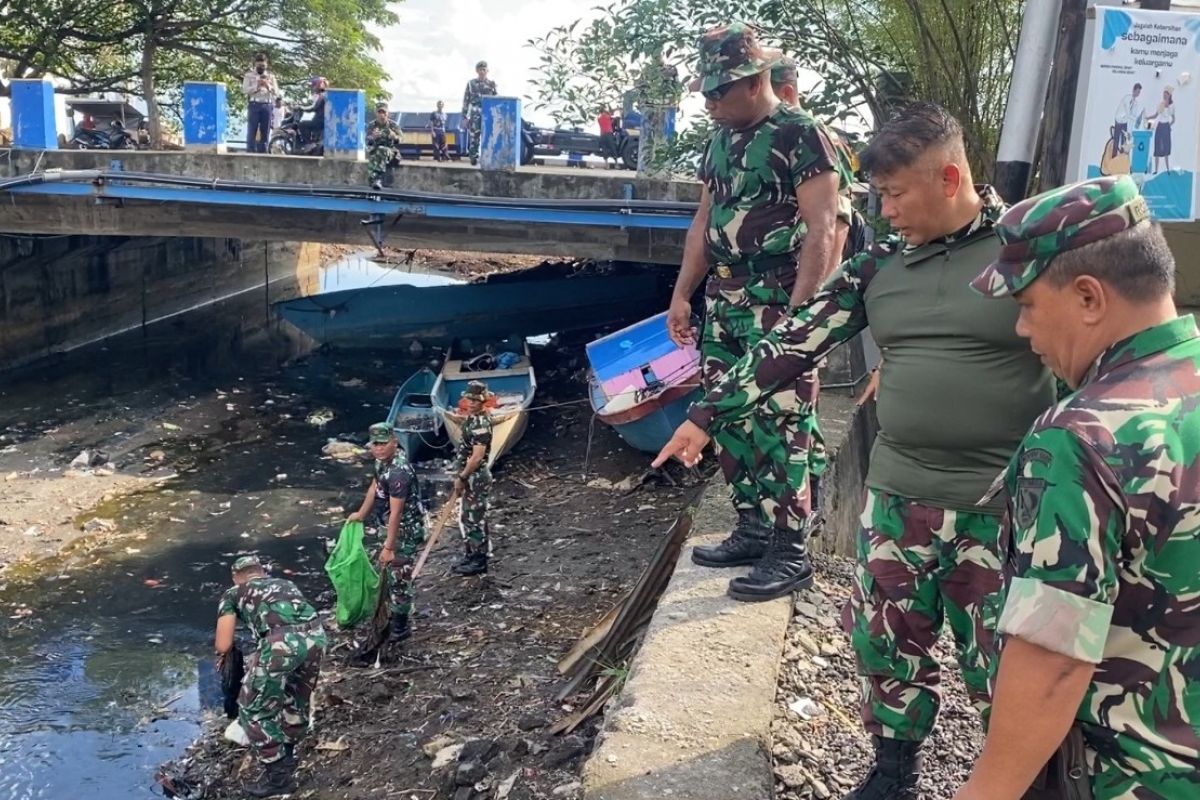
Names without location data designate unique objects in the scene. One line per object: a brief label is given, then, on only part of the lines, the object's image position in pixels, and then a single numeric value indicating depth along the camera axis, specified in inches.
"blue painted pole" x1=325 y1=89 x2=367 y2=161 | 456.8
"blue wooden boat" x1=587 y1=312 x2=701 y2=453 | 333.4
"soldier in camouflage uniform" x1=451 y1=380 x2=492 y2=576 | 295.6
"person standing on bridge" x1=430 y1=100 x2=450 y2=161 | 699.4
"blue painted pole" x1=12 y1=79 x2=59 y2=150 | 474.9
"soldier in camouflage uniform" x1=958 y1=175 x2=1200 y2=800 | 48.9
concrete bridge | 429.4
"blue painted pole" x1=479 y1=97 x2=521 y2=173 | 438.6
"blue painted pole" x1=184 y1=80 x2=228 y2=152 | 472.4
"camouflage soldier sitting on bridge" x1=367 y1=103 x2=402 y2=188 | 444.1
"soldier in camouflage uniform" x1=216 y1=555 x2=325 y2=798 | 203.9
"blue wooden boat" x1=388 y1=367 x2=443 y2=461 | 439.8
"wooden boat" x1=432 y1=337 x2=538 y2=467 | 397.1
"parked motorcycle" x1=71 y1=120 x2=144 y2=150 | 572.7
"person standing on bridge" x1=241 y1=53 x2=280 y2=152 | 545.3
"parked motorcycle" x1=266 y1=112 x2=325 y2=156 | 526.6
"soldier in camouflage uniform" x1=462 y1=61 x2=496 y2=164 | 628.1
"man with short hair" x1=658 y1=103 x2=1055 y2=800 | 83.7
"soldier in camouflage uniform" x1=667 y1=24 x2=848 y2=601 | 131.6
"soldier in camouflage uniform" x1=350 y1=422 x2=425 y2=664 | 254.7
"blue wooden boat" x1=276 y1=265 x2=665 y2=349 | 668.7
